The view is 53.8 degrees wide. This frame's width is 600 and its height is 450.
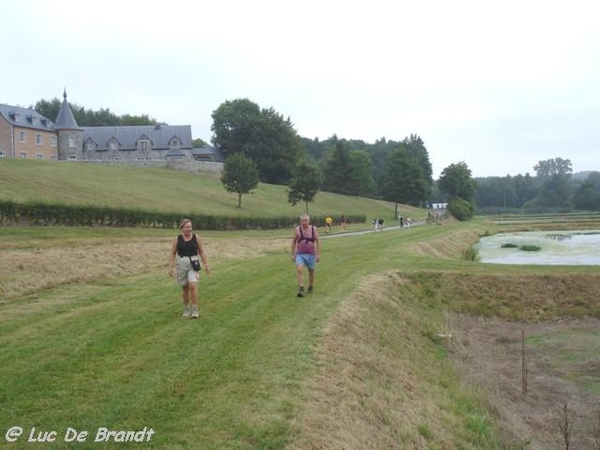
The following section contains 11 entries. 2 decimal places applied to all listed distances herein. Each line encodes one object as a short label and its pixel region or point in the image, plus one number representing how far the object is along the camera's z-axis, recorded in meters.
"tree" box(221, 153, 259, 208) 61.12
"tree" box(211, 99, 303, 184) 101.94
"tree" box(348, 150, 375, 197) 103.88
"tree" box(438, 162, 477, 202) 103.69
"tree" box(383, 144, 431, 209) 89.69
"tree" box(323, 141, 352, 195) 103.06
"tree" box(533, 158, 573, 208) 155.12
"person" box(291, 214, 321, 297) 13.77
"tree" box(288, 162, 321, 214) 62.31
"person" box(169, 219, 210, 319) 11.24
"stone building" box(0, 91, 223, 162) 75.81
